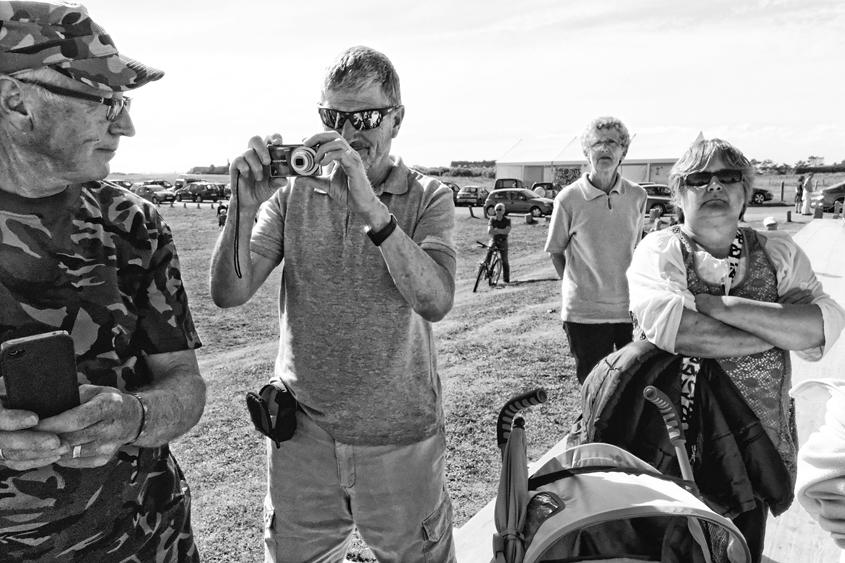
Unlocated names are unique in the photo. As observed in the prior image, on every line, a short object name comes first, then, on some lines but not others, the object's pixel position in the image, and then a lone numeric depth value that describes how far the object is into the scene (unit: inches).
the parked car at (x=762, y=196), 1327.5
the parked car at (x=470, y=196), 1380.4
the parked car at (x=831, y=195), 1020.5
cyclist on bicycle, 501.0
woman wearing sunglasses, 84.4
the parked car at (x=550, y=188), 1352.1
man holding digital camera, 73.7
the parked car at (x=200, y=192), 1718.8
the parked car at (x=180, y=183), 2007.8
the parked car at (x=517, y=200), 1147.9
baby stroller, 62.7
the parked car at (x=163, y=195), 1649.4
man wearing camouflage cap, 50.4
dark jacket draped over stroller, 82.4
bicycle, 518.4
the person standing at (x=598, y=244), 152.3
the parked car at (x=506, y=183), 1358.3
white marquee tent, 1388.2
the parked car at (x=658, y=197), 1030.5
